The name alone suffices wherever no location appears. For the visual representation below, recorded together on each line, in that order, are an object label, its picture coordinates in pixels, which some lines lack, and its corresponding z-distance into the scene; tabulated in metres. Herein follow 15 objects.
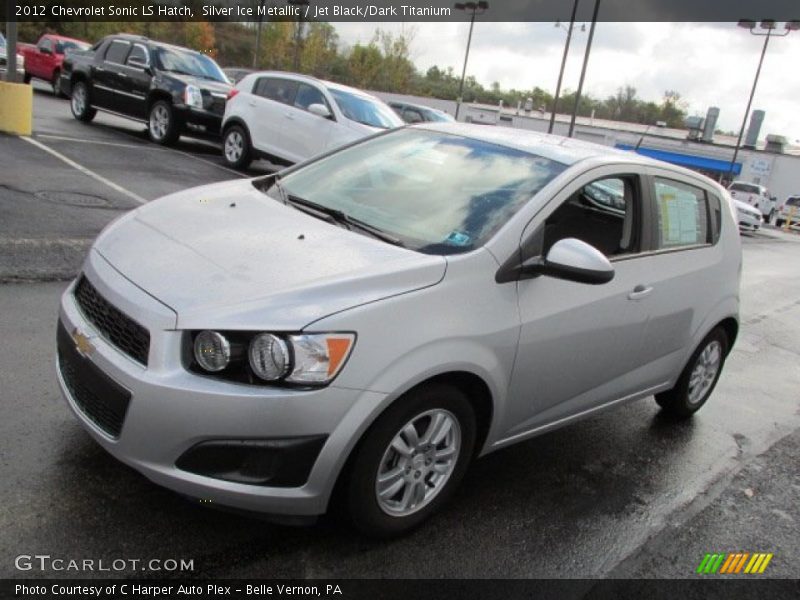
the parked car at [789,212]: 31.97
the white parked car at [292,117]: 11.23
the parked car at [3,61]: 23.84
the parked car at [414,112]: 16.24
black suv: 12.70
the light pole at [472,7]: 38.38
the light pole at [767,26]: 35.62
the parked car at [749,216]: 23.20
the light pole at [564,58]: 26.43
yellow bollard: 10.62
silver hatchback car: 2.45
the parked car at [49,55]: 21.53
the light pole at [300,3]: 30.03
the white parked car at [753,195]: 31.34
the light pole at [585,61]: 23.69
